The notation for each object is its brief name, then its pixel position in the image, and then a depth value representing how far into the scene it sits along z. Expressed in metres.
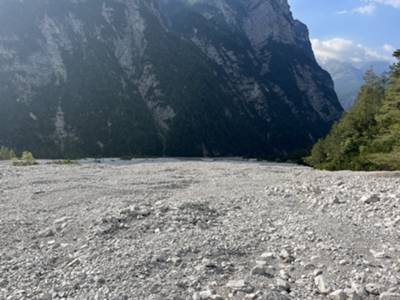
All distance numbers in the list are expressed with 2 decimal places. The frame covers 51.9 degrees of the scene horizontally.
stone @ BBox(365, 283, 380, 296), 7.48
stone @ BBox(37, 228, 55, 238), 11.07
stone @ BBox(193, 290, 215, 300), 7.26
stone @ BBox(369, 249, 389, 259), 9.09
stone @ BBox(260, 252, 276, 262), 9.07
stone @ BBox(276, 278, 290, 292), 7.69
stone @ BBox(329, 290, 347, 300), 7.20
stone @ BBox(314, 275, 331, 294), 7.53
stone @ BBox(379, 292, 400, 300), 7.25
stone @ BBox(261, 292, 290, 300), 7.21
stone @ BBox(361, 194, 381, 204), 13.45
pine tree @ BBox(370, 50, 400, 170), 24.96
